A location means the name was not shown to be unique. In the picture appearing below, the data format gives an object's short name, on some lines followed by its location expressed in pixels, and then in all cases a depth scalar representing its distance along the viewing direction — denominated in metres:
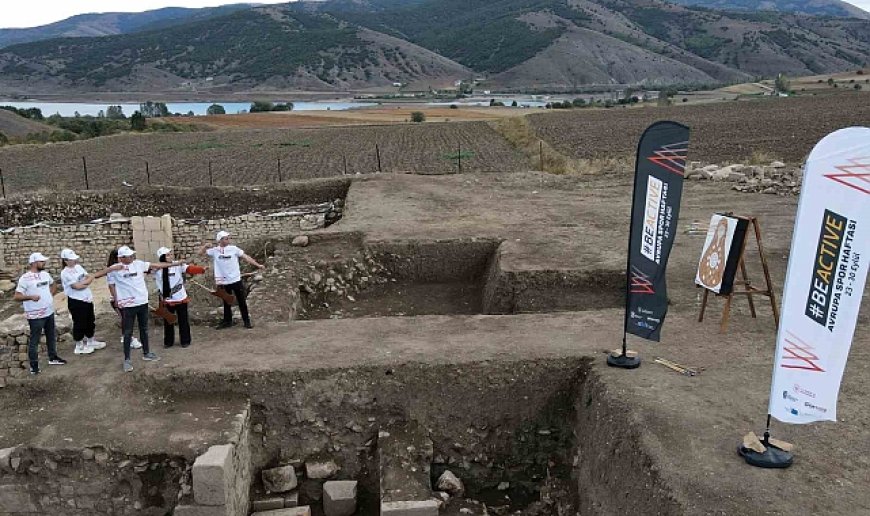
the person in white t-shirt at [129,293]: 9.36
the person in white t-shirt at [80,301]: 9.53
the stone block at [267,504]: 8.67
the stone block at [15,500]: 8.07
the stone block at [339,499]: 8.66
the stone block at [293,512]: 8.46
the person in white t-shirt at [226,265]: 10.69
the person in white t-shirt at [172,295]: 9.95
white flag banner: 5.62
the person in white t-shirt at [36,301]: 9.16
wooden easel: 10.03
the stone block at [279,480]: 8.88
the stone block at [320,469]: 8.99
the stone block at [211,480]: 7.60
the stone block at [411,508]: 8.04
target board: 9.89
